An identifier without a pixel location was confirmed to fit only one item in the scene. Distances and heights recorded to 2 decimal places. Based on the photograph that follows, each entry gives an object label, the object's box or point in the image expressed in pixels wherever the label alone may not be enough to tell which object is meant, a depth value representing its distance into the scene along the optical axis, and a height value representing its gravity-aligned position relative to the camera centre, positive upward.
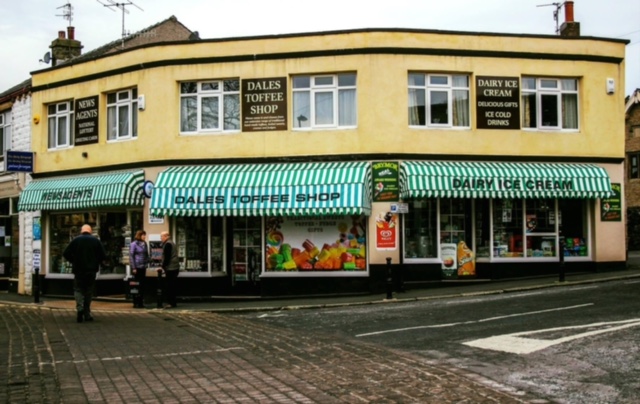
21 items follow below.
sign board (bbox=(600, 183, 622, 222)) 23.23 +0.67
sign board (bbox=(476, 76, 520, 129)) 22.73 +3.80
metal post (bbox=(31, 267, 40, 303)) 22.81 -1.65
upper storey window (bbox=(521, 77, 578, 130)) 23.28 +3.86
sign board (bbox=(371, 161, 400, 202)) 21.66 +1.39
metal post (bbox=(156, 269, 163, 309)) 19.68 -1.49
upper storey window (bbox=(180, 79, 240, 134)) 23.19 +3.86
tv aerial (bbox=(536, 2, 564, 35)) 27.63 +8.00
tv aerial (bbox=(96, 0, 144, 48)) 30.83 +9.19
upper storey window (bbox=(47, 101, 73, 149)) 26.52 +3.85
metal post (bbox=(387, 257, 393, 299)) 19.31 -1.26
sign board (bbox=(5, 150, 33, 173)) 26.27 +2.52
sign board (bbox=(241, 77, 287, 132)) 22.67 +3.80
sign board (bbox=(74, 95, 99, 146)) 25.39 +3.78
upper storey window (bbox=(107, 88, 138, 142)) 24.33 +3.91
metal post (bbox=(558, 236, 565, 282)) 20.61 -0.93
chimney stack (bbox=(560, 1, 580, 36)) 25.64 +6.90
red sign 21.62 +0.03
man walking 16.06 -0.66
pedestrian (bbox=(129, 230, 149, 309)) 20.52 -0.80
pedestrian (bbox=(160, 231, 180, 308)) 20.03 -0.84
